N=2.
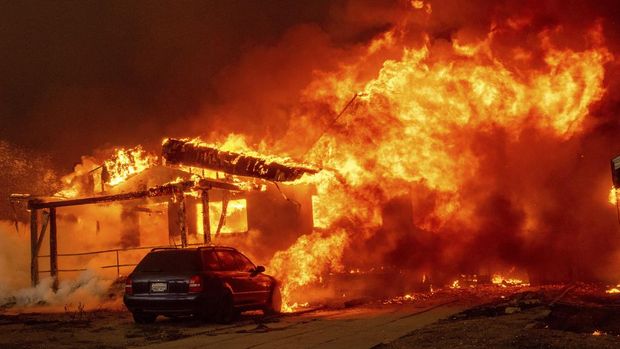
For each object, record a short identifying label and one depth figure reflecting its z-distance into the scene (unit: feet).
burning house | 57.41
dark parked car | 39.34
